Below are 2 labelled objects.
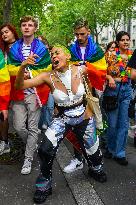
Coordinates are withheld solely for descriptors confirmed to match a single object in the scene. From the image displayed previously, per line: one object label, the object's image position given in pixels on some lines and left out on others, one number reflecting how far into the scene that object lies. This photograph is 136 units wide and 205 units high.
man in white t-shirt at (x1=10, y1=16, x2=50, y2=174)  4.98
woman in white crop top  4.21
